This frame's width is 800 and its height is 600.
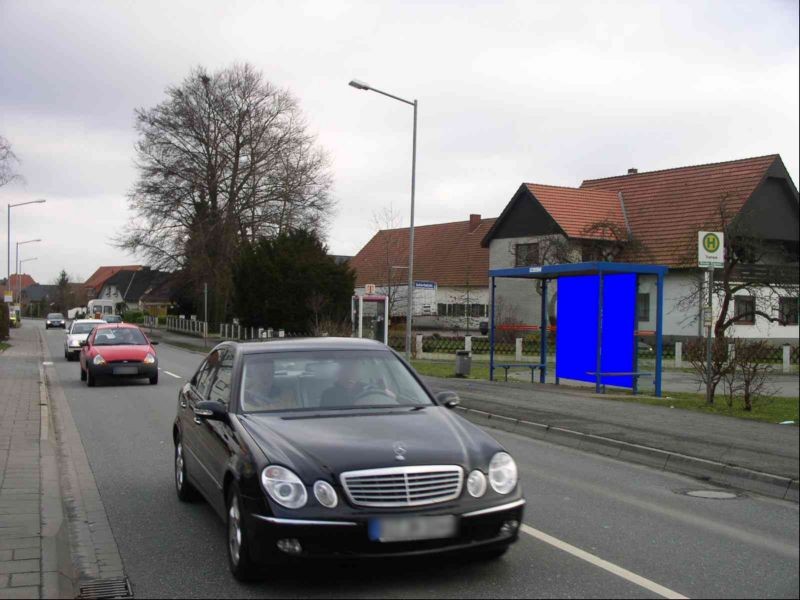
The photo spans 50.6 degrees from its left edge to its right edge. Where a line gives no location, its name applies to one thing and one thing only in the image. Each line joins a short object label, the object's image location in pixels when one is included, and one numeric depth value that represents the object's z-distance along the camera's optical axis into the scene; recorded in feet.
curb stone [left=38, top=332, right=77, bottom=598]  16.58
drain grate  16.85
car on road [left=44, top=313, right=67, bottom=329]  256.11
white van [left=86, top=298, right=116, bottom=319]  277.29
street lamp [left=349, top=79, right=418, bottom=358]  76.63
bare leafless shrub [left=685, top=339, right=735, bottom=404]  47.32
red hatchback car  66.69
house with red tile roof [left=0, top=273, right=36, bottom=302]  568.53
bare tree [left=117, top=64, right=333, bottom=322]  153.89
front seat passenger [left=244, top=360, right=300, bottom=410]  19.88
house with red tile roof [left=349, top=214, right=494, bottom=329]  175.94
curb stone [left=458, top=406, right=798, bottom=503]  27.24
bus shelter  56.54
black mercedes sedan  15.55
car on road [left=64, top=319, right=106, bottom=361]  102.99
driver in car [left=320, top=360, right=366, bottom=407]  20.12
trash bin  74.13
